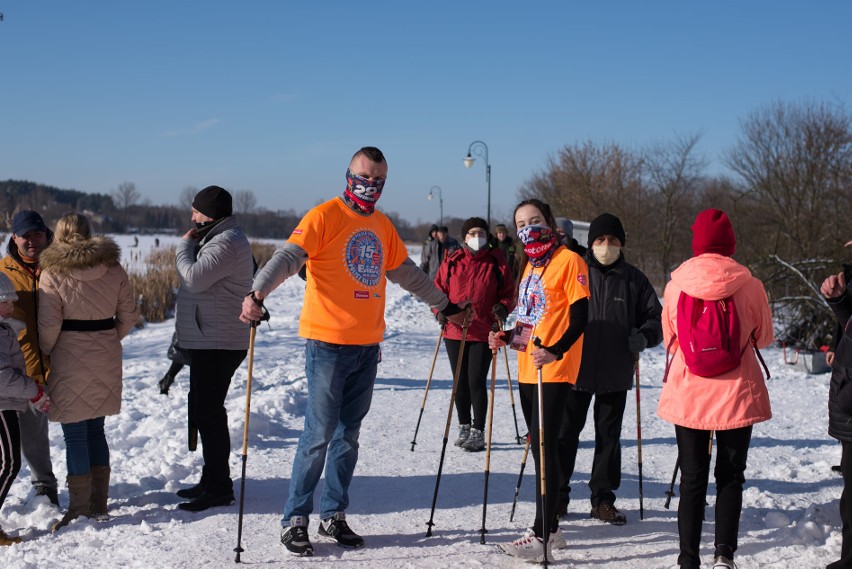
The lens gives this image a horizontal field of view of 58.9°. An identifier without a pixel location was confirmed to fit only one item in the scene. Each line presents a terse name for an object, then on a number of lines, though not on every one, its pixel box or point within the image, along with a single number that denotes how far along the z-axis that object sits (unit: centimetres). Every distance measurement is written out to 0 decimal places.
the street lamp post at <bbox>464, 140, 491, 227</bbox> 3525
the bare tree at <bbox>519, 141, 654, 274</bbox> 3225
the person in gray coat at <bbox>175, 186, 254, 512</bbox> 479
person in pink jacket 363
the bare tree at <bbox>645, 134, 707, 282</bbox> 3253
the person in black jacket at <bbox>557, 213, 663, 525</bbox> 482
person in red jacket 645
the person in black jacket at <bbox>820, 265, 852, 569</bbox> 372
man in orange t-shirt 411
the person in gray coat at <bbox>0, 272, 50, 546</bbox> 412
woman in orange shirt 402
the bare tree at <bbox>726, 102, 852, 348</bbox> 1427
